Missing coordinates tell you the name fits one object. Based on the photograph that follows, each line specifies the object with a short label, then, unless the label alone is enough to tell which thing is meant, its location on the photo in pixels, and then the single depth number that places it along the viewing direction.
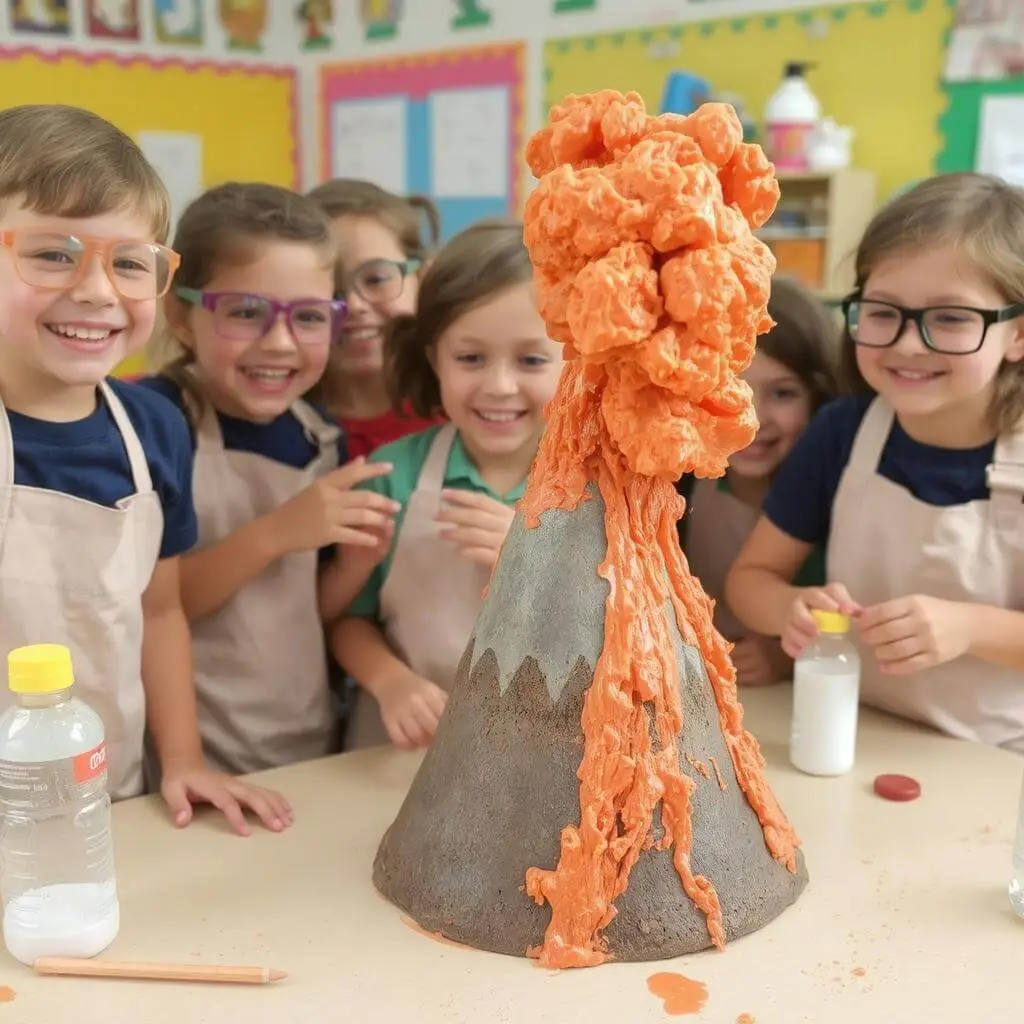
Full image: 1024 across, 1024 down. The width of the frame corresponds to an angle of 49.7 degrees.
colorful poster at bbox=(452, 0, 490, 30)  3.69
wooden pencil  0.82
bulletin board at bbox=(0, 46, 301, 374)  3.49
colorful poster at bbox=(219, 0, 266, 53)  3.90
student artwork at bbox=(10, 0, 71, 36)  3.40
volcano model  0.78
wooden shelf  2.94
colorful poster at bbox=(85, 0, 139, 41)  3.53
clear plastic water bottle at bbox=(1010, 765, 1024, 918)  0.94
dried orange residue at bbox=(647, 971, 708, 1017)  0.80
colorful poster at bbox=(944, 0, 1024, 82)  2.71
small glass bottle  1.20
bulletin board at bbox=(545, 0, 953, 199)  2.89
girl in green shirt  1.33
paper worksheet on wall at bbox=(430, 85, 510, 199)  3.72
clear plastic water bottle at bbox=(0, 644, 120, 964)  0.84
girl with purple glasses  1.39
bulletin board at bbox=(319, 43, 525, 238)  3.70
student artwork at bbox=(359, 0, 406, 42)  3.92
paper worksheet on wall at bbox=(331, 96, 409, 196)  4.02
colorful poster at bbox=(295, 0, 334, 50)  4.08
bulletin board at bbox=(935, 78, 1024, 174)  2.79
